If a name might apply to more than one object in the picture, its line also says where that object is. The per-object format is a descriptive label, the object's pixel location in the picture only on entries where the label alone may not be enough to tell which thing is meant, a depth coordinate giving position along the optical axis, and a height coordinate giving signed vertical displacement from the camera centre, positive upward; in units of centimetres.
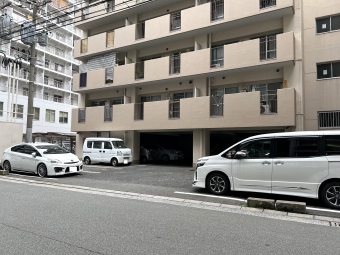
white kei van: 1562 -62
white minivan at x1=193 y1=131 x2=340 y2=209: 620 -62
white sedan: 1096 -87
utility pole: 1562 +257
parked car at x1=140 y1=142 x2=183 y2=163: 1842 -81
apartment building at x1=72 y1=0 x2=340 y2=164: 1262 +434
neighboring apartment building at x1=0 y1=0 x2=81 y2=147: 3331 +934
